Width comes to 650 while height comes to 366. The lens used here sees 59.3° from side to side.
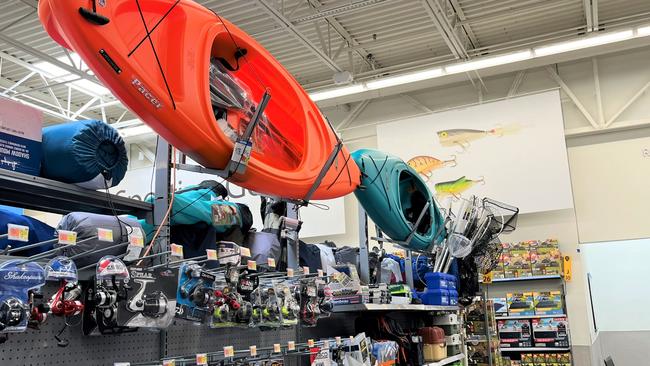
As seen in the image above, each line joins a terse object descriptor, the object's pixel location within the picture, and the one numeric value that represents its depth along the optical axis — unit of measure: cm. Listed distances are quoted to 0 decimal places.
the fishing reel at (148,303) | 175
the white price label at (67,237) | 159
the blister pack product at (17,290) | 136
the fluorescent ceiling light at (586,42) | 720
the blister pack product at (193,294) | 194
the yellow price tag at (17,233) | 154
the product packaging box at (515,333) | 797
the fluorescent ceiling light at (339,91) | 854
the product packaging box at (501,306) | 828
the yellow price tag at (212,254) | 204
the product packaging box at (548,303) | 807
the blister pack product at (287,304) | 244
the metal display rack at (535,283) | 790
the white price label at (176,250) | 193
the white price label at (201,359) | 190
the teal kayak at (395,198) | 329
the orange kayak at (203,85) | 161
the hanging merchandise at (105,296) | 168
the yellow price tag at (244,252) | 224
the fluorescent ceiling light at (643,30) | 713
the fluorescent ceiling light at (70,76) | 860
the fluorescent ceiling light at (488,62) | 759
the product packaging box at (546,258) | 810
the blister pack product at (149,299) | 174
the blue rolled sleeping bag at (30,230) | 196
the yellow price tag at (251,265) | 227
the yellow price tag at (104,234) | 176
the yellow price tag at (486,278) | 696
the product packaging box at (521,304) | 819
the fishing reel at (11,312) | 135
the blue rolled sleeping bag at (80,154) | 191
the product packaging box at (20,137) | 177
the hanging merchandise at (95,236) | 176
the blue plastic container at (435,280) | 447
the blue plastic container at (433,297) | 440
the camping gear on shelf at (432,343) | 419
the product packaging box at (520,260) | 822
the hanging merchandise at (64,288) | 154
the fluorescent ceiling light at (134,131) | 1030
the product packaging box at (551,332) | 783
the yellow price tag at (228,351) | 202
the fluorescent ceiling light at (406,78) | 797
